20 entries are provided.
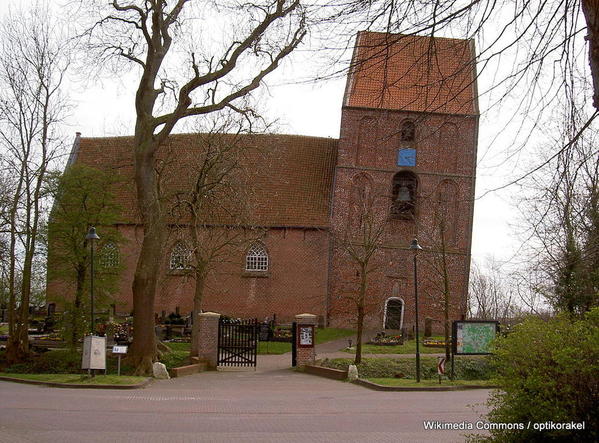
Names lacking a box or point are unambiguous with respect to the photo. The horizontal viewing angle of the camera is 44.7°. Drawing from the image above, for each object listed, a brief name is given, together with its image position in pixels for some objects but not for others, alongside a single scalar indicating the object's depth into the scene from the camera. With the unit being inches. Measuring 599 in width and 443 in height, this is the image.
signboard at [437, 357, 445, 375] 790.5
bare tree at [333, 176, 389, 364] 1013.2
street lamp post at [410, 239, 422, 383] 829.8
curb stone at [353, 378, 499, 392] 757.3
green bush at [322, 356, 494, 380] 920.3
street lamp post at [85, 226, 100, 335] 820.6
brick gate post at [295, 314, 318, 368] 986.1
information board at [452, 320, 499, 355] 895.1
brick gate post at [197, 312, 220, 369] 992.2
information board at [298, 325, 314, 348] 986.1
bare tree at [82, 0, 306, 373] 882.1
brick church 1562.5
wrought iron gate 1009.5
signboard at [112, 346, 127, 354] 782.5
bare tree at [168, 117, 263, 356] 1021.8
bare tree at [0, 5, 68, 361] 977.5
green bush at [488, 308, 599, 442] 258.1
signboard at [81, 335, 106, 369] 768.9
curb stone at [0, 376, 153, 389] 736.3
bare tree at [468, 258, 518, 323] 2138.0
